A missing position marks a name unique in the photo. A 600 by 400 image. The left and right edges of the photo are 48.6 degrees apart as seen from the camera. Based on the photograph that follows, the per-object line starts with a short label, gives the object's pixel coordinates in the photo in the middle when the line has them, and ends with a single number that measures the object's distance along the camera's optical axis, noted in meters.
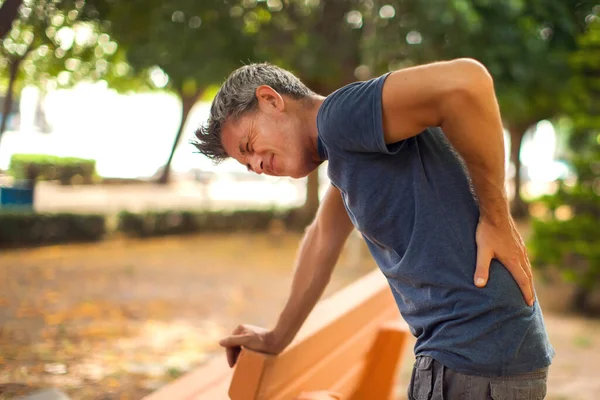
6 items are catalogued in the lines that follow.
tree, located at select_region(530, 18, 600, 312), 9.10
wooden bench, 1.72
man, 1.34
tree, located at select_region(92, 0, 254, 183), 6.97
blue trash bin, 10.44
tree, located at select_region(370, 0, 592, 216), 9.06
